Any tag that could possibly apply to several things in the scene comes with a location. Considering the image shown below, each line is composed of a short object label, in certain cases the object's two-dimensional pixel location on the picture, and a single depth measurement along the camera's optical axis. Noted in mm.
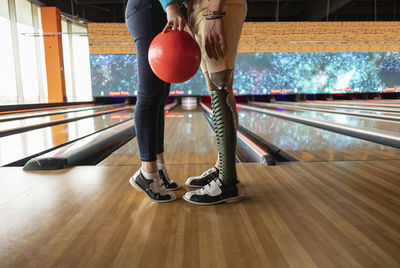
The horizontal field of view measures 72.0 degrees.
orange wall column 6172
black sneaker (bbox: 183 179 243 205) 828
